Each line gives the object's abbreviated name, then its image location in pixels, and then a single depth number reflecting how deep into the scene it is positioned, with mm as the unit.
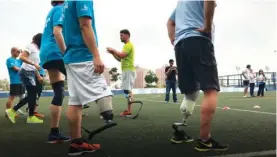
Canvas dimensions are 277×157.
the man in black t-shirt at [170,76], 9736
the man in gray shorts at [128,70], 4977
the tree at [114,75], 60083
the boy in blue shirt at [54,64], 2759
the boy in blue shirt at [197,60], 2219
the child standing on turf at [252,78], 12923
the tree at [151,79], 63691
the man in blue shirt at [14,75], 5559
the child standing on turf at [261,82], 12973
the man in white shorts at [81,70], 2030
